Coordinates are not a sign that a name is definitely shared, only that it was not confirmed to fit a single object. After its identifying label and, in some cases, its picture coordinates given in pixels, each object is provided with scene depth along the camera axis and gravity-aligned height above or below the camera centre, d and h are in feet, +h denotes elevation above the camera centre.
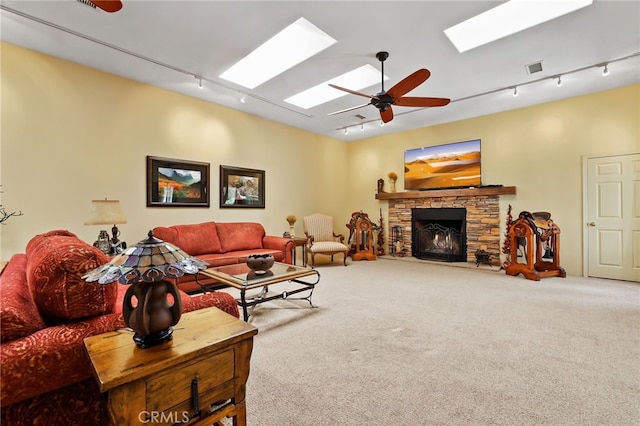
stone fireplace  18.54 +0.28
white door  14.62 -0.19
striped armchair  18.97 -1.73
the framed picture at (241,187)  17.40 +1.63
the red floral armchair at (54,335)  3.29 -1.54
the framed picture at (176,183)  14.49 +1.61
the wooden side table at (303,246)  16.96 -2.13
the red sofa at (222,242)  13.69 -1.59
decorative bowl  10.18 -1.77
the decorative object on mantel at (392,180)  22.65 +2.64
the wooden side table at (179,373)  3.19 -1.96
